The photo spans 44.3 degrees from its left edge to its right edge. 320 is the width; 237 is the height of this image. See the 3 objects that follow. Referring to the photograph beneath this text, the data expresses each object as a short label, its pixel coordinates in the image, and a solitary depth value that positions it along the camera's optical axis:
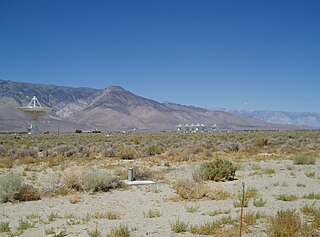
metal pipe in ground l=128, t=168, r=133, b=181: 19.11
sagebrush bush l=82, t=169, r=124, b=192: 16.59
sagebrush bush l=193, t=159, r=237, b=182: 18.84
